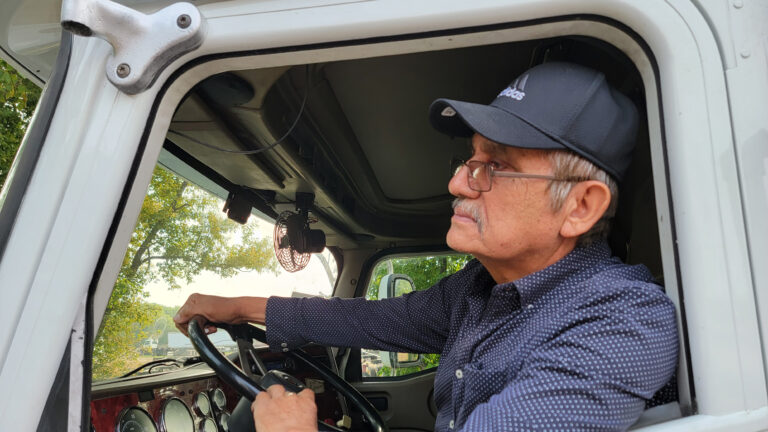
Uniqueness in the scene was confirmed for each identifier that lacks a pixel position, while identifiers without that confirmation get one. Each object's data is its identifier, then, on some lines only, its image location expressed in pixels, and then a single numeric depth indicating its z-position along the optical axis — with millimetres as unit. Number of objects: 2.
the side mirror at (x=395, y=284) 2824
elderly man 885
